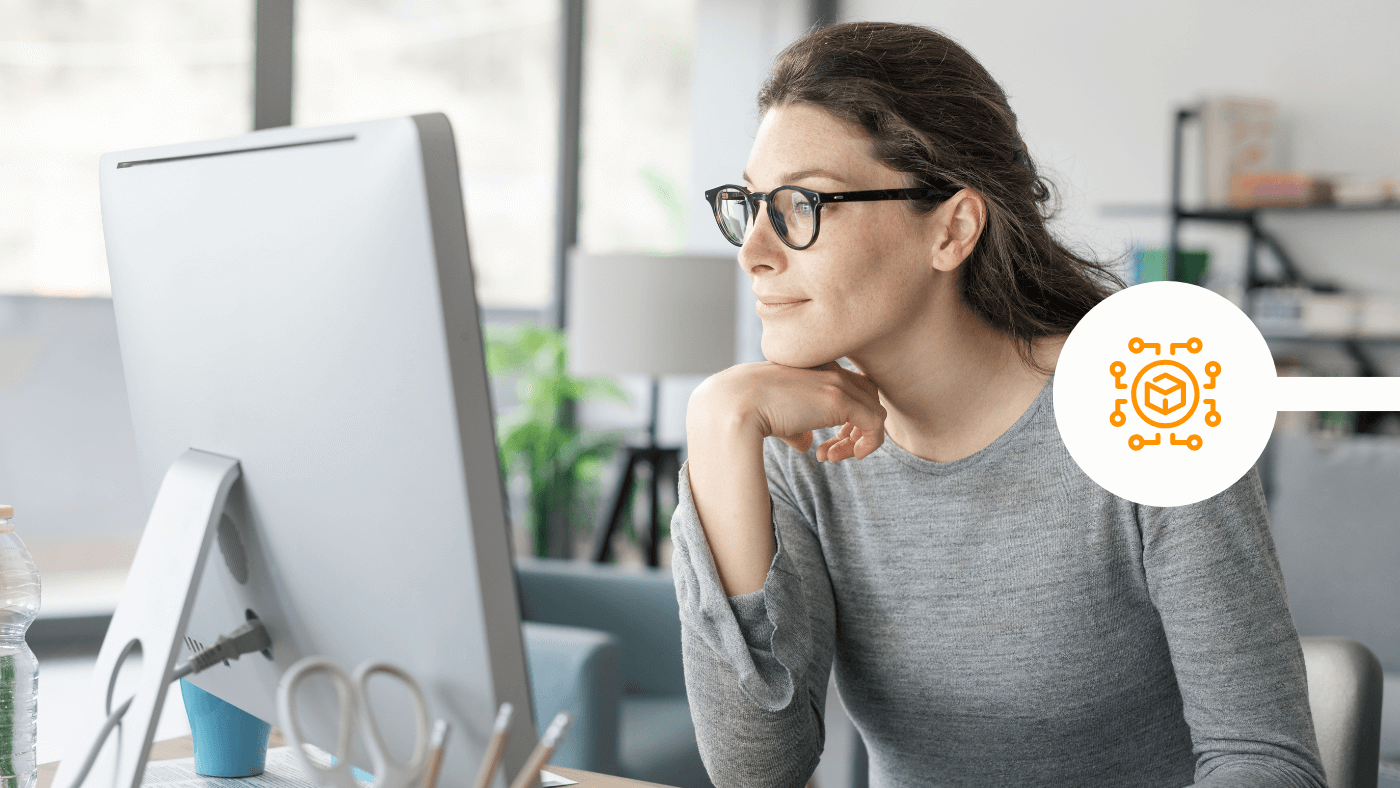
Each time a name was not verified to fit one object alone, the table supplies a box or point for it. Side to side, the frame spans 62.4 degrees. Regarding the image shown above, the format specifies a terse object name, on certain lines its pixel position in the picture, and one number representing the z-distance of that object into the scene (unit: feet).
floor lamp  10.33
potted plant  14.21
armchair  6.48
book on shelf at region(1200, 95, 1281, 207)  13.05
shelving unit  13.21
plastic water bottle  2.79
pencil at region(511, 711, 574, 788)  1.81
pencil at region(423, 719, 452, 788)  1.85
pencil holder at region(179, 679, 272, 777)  3.16
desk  3.33
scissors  1.90
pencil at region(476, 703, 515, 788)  1.81
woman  3.51
